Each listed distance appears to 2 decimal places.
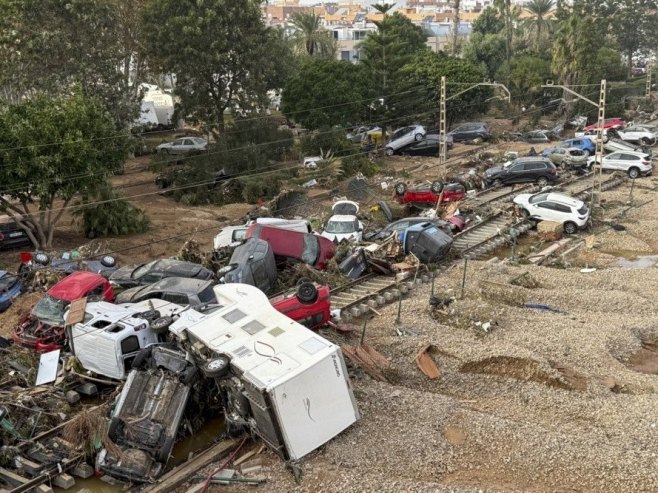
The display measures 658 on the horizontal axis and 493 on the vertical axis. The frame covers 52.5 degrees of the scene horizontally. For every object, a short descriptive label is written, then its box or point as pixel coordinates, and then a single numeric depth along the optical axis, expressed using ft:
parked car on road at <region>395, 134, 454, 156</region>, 151.53
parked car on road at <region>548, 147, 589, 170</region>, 126.31
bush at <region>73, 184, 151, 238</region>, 93.40
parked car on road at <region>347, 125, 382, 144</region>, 159.74
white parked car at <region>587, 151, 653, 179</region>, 121.49
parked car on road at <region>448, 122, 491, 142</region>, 168.96
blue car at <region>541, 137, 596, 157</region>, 134.41
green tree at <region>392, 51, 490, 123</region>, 168.96
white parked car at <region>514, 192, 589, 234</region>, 89.97
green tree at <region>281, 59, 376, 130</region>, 142.41
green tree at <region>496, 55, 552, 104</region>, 198.59
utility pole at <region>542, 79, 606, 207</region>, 94.59
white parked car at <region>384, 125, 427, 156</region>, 152.46
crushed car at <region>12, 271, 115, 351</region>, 53.42
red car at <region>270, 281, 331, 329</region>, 52.95
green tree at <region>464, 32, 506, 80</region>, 241.96
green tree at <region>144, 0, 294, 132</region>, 120.84
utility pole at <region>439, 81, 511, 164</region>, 102.94
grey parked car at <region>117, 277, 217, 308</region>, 55.42
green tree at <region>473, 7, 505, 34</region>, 290.56
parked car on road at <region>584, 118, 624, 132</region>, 165.89
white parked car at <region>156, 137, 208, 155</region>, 141.51
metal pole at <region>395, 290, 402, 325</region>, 57.31
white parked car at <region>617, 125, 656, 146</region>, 151.74
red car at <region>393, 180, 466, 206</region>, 102.47
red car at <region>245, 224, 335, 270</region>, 69.97
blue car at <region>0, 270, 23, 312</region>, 64.91
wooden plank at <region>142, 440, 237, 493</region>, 37.50
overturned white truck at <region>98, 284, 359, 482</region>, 37.42
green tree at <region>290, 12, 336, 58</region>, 221.05
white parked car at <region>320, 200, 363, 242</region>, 81.15
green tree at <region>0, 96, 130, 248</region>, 75.31
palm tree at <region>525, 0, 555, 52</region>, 256.13
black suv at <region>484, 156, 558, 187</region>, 114.42
